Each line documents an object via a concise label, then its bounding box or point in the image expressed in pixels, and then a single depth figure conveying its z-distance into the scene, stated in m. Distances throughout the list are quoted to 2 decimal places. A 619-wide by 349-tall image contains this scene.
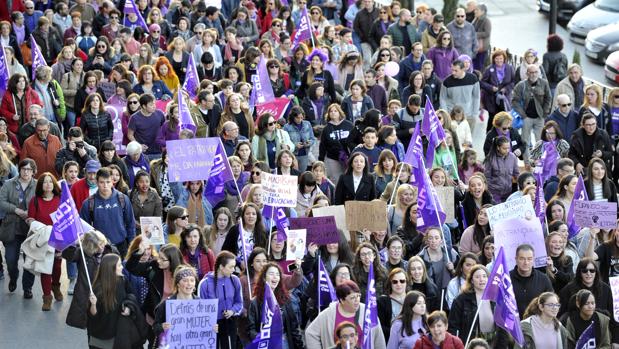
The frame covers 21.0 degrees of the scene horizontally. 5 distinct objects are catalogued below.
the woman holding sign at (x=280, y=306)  14.95
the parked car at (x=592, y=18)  32.31
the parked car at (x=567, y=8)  35.16
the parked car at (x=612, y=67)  28.75
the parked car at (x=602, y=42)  30.62
